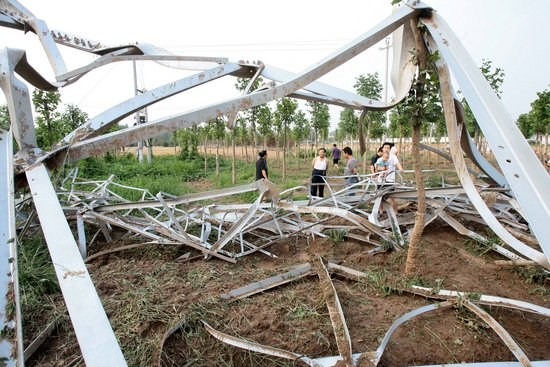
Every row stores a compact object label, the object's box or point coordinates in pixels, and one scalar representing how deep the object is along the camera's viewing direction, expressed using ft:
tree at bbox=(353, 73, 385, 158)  38.34
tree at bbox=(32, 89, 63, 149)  32.32
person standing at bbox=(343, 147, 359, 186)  20.76
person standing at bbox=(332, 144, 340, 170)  37.39
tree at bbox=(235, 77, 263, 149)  46.21
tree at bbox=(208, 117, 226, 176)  53.47
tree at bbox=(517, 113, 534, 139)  65.65
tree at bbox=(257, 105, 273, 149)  47.98
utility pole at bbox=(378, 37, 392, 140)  55.53
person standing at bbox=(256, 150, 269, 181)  24.59
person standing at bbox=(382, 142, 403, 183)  18.00
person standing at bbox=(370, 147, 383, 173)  19.87
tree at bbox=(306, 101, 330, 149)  50.26
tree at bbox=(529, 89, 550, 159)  42.42
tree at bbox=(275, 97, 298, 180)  43.81
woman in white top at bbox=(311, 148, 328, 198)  23.10
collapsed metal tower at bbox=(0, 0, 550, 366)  3.97
